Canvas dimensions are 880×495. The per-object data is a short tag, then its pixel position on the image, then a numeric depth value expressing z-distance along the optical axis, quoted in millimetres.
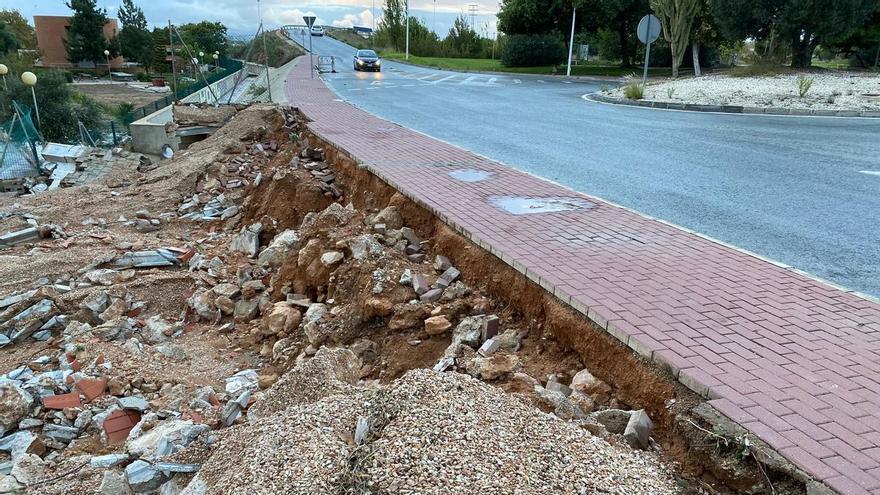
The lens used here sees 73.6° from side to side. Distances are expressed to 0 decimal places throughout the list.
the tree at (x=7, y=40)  53625
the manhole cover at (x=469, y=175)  7852
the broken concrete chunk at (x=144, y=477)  3566
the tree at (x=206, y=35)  60156
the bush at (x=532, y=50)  40309
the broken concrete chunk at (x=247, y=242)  8266
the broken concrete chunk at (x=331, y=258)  6138
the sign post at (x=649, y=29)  19750
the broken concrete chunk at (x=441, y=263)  5567
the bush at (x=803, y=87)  17094
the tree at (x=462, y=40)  58750
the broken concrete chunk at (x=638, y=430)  3166
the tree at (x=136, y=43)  64125
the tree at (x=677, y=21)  25828
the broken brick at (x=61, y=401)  4855
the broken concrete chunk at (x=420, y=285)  5191
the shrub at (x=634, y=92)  18844
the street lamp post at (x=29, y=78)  16844
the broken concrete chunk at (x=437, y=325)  4703
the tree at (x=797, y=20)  22250
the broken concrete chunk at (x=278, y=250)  7250
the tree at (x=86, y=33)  59844
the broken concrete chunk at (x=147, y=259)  7812
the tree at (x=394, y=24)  65188
